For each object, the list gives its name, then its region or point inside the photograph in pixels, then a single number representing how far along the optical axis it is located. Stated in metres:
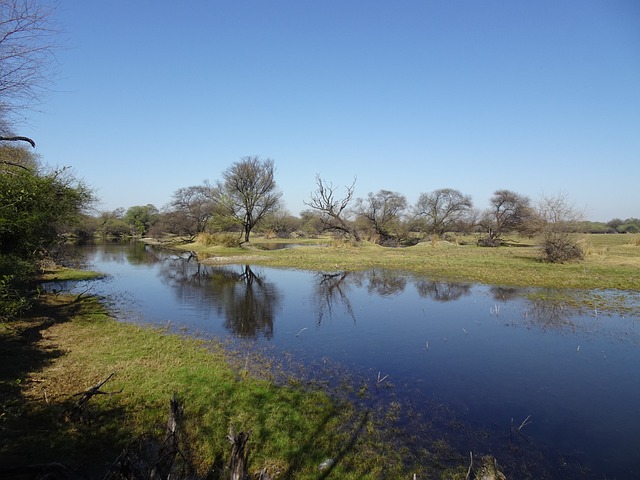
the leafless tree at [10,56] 4.55
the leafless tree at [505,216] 48.12
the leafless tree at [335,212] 43.81
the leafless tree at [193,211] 62.81
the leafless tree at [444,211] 54.78
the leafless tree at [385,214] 55.38
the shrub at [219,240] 43.78
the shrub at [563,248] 25.38
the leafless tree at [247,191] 44.78
